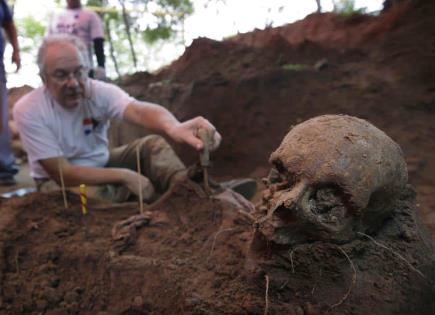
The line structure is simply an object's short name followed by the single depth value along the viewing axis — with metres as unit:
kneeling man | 2.86
